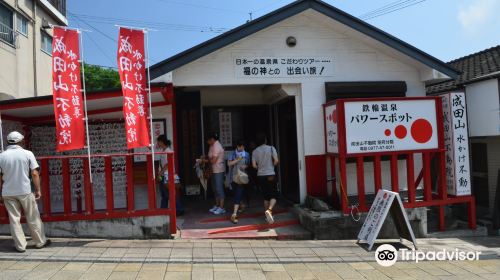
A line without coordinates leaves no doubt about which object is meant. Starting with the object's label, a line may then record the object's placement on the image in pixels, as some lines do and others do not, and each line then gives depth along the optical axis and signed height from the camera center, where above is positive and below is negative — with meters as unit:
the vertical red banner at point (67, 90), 7.20 +1.19
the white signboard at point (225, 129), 12.80 +0.69
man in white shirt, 6.70 -0.43
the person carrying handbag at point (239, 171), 9.20 -0.44
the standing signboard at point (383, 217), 7.76 -1.38
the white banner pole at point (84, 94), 7.46 +1.15
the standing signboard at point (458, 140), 9.35 +0.02
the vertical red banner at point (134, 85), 7.50 +1.28
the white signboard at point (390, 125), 8.88 +0.40
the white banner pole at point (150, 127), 7.72 +0.53
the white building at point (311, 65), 9.55 +1.96
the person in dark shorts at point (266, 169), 9.16 -0.41
